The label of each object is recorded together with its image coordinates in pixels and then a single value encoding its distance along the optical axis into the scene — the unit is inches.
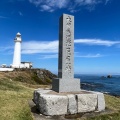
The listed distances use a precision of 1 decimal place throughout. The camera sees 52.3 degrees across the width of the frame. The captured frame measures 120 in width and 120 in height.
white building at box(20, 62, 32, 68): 1452.2
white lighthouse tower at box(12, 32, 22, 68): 1356.3
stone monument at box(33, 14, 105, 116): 230.0
